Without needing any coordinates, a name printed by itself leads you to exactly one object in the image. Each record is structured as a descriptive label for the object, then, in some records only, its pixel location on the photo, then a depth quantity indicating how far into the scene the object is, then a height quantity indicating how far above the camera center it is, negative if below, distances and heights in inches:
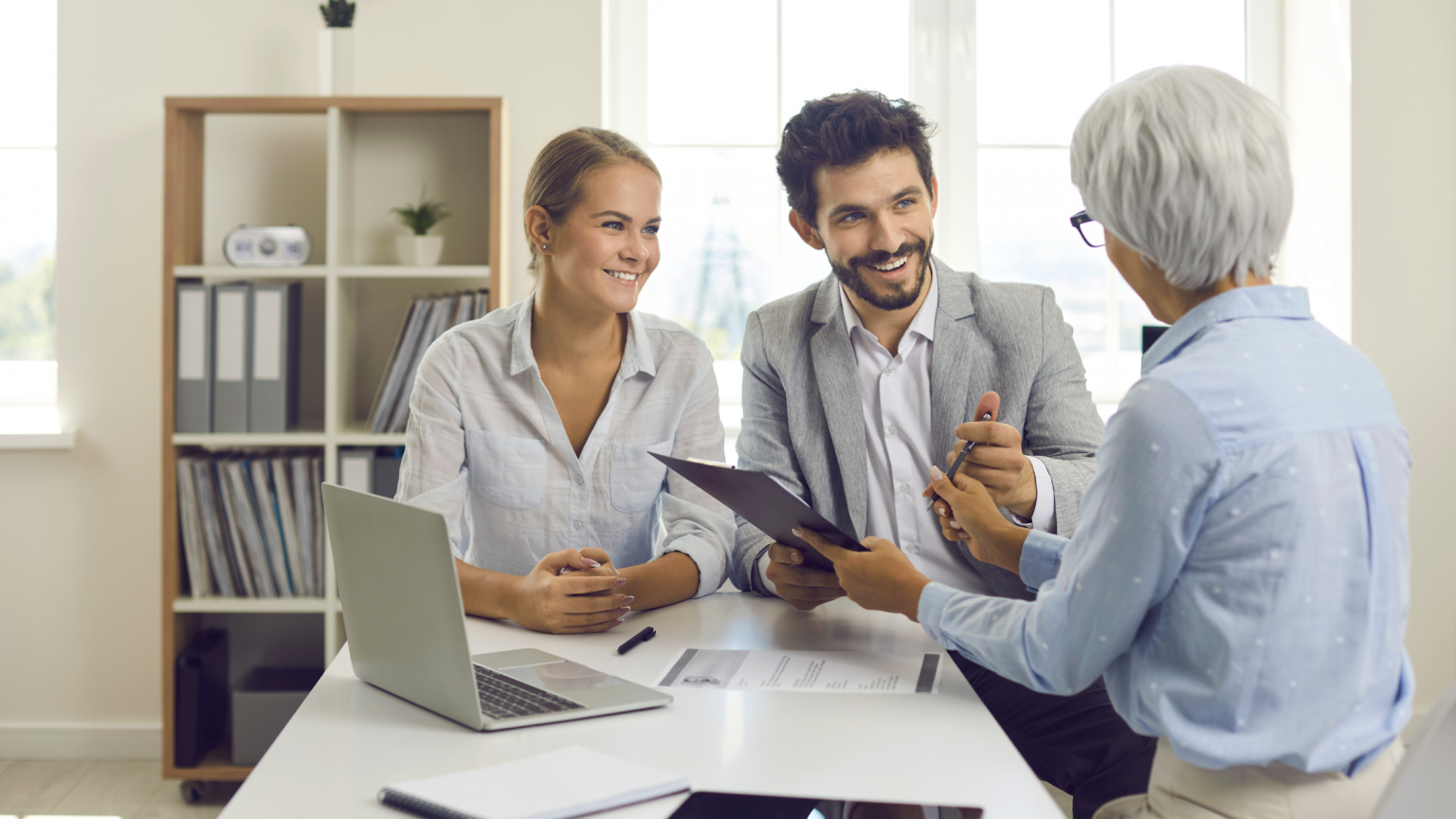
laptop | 37.5 -9.5
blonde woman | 63.2 -0.1
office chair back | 31.0 -11.4
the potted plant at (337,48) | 98.3 +34.8
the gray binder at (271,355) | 94.9 +4.3
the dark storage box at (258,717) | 95.7 -30.4
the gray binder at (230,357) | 94.7 +4.1
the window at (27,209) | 110.5 +21.2
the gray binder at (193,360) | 94.4 +3.8
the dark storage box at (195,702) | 95.5 -29.2
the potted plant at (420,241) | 98.6 +15.9
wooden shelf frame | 94.3 +12.3
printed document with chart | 43.4 -12.2
